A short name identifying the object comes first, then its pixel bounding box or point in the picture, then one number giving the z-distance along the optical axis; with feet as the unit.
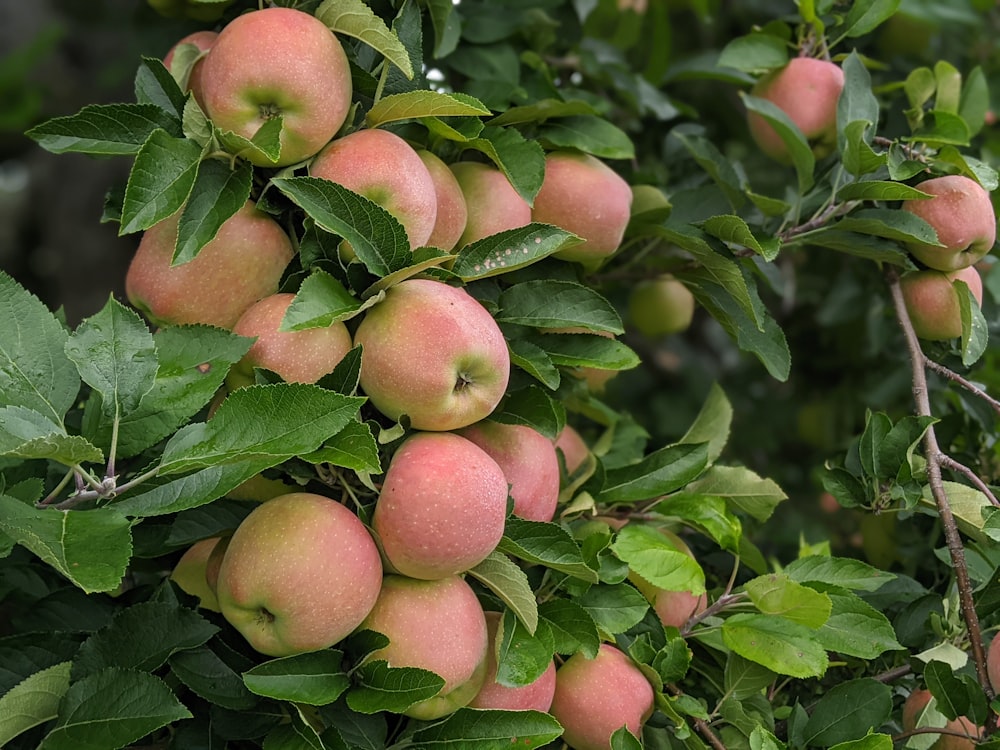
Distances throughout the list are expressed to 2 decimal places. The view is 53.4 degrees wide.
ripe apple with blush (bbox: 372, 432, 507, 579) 2.38
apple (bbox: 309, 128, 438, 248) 2.60
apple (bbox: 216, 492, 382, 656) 2.31
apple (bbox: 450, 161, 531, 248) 3.03
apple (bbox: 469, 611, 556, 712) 2.63
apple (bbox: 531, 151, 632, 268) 3.26
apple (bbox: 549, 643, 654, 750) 2.72
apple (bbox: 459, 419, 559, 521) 2.76
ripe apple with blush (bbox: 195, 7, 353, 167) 2.60
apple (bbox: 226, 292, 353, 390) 2.48
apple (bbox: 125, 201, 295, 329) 2.65
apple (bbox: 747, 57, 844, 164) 3.69
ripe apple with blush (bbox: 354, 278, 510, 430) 2.45
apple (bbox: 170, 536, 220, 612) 2.77
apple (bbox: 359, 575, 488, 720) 2.44
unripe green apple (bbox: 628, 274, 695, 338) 4.91
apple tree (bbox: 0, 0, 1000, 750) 2.35
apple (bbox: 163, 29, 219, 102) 2.91
